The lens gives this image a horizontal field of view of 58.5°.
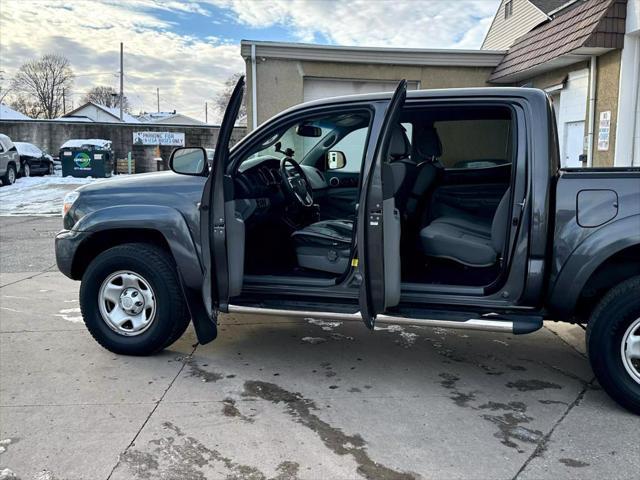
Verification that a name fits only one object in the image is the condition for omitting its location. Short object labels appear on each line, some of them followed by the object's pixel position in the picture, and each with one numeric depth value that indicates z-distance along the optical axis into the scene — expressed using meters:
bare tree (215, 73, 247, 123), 50.07
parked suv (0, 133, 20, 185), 18.89
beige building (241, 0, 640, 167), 8.52
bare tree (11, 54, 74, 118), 67.75
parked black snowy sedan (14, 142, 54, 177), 21.39
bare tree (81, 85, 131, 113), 78.81
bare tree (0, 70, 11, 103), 61.48
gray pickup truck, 3.37
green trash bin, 21.84
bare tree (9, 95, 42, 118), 66.75
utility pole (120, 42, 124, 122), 44.97
